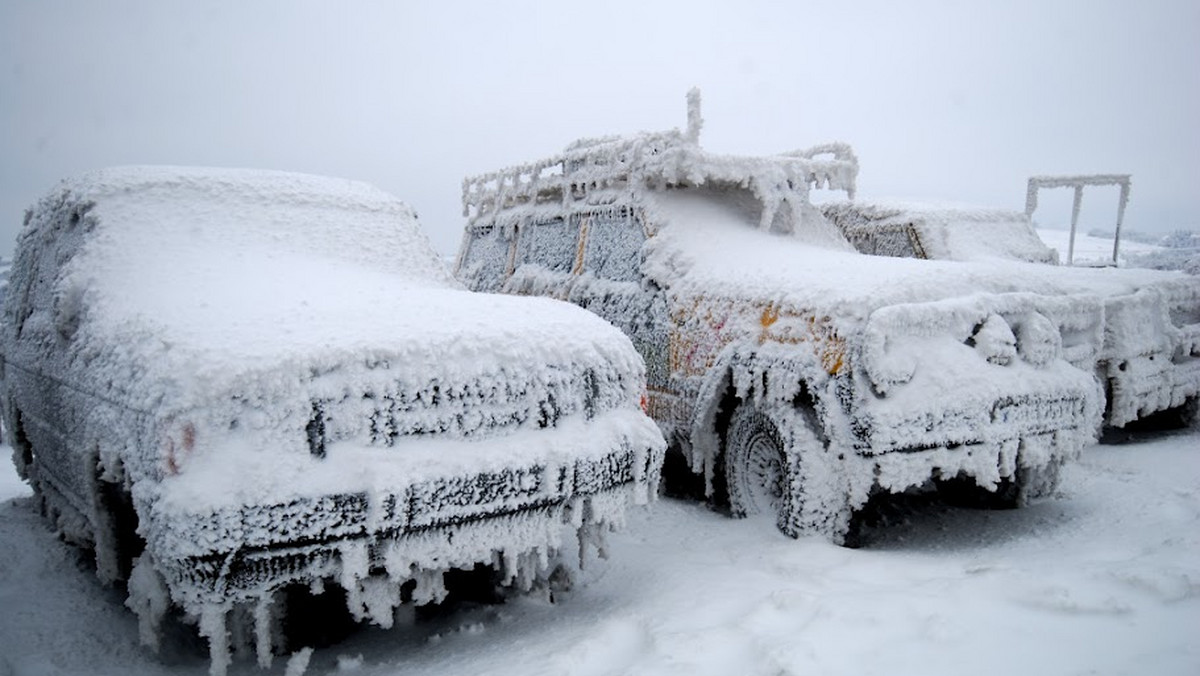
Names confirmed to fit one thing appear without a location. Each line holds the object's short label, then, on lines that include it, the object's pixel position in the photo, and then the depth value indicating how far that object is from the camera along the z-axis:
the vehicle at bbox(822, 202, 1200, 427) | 5.19
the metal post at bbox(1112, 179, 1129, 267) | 13.72
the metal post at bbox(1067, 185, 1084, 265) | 13.59
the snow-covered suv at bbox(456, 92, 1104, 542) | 3.56
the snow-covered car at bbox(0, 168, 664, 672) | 2.33
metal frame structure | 13.00
